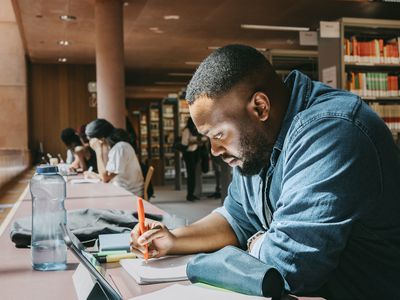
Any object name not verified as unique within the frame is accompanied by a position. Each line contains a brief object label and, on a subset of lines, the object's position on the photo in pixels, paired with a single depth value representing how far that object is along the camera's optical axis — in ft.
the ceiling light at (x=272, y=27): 27.58
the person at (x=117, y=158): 14.20
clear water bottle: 4.01
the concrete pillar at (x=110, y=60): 21.47
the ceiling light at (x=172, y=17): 25.34
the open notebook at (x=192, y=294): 2.92
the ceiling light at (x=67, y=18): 25.23
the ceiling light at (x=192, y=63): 39.67
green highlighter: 4.25
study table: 3.32
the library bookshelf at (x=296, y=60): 24.17
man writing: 3.02
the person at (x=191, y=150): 28.32
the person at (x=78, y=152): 20.17
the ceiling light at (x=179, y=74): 45.96
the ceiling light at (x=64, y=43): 31.58
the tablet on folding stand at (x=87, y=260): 2.63
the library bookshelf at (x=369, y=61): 18.71
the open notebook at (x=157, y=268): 3.52
